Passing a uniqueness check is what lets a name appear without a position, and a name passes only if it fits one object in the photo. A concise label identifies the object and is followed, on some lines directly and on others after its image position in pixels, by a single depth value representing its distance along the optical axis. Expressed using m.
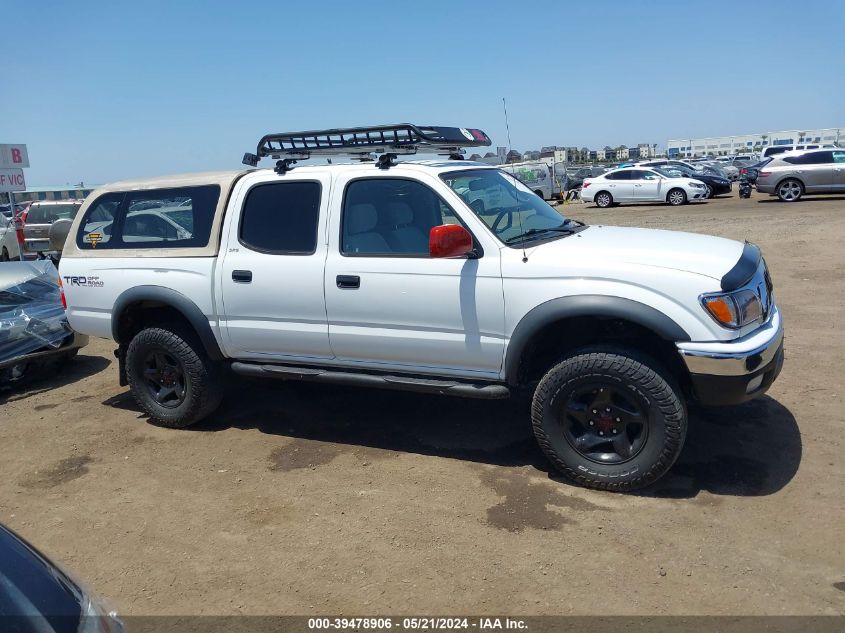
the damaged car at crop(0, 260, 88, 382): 6.79
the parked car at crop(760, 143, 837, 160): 35.88
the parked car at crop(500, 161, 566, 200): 27.64
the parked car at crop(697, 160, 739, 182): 40.27
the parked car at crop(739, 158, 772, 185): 27.03
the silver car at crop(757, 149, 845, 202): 20.83
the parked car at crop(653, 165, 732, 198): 27.00
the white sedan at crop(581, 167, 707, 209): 24.81
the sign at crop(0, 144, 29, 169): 18.84
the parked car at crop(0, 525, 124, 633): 1.80
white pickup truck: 3.95
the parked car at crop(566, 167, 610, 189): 37.46
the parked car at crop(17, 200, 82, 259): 16.67
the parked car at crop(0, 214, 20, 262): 15.99
